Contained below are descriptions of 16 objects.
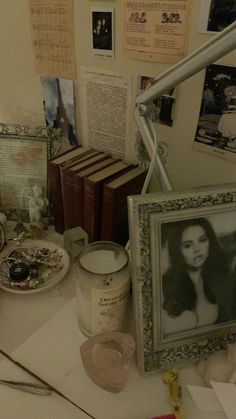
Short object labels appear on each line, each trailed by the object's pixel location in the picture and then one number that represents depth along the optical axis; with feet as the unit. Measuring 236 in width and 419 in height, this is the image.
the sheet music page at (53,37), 2.53
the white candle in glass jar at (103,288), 1.84
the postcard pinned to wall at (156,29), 2.11
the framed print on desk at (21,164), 2.84
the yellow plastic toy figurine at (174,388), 1.71
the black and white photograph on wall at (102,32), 2.35
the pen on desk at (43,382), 1.71
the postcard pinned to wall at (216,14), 1.92
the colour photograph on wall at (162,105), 2.34
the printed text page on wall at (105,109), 2.57
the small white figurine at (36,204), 2.84
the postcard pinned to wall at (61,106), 2.82
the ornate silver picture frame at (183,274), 1.68
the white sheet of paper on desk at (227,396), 1.61
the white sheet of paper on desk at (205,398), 1.68
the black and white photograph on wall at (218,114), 2.10
